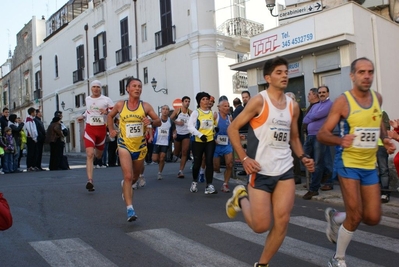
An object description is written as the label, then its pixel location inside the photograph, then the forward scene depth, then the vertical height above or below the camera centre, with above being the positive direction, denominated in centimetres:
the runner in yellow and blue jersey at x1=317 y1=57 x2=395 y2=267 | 445 -6
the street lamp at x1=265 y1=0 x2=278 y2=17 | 1697 +516
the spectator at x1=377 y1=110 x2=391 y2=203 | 814 -52
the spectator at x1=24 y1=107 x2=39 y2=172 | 1546 +68
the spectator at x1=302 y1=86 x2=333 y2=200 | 881 +21
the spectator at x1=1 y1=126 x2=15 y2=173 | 1438 +33
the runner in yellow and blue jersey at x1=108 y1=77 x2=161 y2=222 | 685 +37
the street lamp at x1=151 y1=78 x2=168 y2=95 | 2860 +406
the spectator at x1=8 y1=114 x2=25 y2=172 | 1513 +86
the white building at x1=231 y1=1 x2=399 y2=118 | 1350 +286
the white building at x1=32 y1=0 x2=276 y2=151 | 2633 +688
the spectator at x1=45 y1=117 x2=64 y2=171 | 1562 +52
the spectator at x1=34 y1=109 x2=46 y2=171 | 1562 +71
